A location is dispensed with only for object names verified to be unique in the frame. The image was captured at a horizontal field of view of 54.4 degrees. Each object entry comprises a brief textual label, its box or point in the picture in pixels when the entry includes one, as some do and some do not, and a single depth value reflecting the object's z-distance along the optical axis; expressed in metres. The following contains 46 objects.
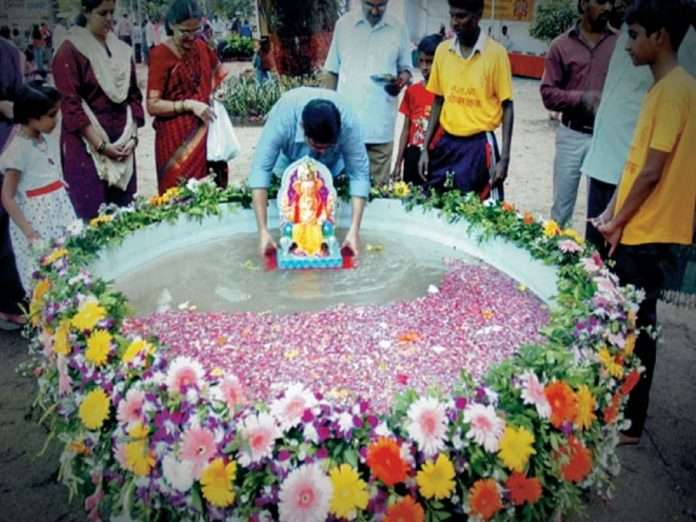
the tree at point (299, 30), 10.66
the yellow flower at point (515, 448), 1.81
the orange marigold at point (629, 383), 2.26
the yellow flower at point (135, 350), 2.08
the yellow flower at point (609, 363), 2.15
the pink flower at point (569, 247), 2.86
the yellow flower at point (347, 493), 1.70
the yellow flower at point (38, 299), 2.50
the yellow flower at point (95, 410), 1.97
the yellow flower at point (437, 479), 1.74
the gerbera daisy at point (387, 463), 1.74
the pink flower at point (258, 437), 1.77
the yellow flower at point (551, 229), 3.06
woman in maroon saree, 3.98
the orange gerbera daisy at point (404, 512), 1.72
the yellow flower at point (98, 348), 2.10
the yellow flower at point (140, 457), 1.86
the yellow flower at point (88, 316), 2.21
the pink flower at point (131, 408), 1.92
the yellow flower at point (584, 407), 1.97
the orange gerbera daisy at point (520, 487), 1.81
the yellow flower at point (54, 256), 2.73
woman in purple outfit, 3.82
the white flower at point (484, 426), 1.81
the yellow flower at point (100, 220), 3.16
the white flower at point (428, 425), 1.79
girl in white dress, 3.49
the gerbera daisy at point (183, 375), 1.94
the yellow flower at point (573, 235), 2.97
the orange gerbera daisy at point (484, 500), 1.77
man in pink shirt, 4.14
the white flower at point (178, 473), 1.78
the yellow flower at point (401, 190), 3.85
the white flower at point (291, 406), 1.82
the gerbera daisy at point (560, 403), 1.92
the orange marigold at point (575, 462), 1.93
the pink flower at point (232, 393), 1.91
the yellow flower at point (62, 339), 2.20
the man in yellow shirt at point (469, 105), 3.72
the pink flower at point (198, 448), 1.78
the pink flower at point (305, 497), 1.70
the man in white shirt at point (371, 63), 4.42
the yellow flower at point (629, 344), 2.32
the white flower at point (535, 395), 1.91
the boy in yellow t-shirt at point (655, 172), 2.42
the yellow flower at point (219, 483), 1.74
